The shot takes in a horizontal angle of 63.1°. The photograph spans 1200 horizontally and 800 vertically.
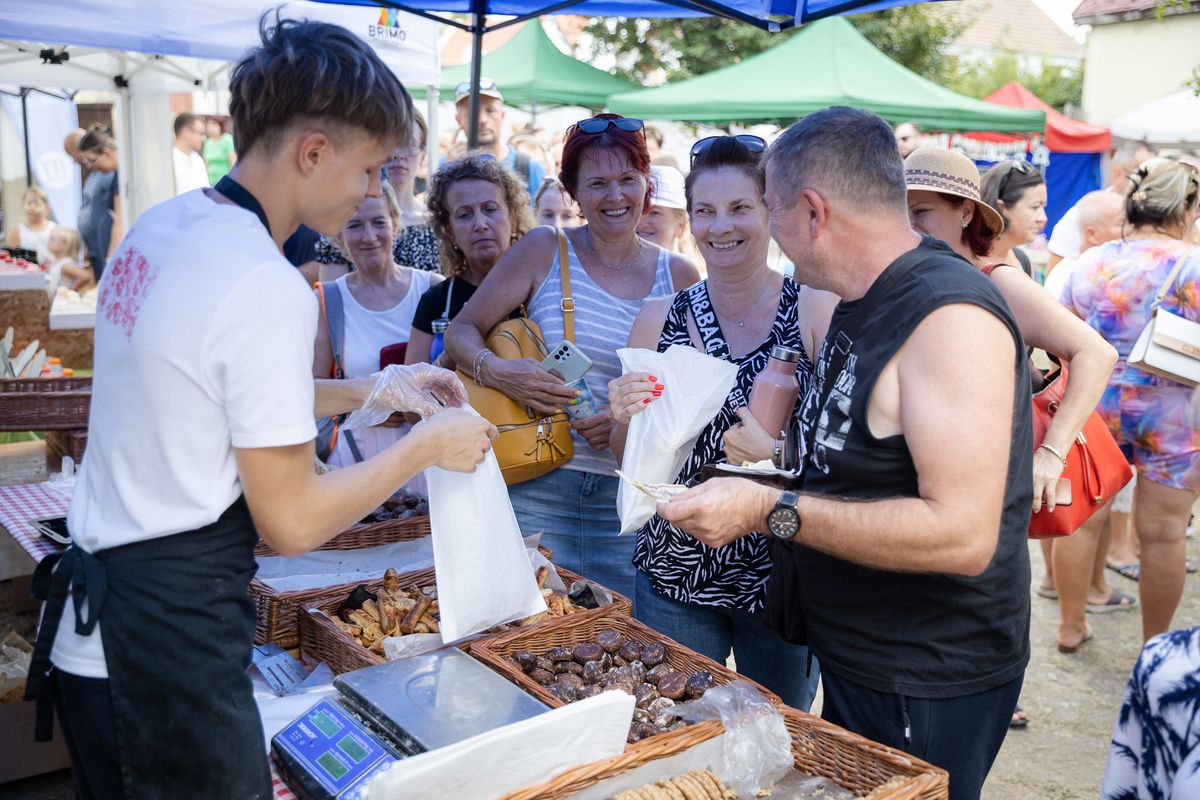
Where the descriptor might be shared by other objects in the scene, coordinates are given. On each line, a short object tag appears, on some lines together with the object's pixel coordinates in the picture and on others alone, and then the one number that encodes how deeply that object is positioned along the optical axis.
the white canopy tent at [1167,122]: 11.79
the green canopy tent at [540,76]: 12.45
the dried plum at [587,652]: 2.05
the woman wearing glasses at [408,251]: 4.37
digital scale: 1.62
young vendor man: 1.29
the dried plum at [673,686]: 1.90
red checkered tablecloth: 2.76
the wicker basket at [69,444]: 3.66
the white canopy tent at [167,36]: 4.91
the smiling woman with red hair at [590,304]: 2.99
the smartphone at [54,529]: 2.69
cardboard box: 3.01
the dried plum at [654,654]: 2.04
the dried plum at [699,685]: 1.91
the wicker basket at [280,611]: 2.33
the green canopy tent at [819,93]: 10.34
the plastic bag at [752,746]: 1.69
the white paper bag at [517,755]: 1.38
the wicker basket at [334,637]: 2.09
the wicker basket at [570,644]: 1.85
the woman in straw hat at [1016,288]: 2.56
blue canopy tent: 3.67
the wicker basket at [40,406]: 3.65
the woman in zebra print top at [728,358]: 2.35
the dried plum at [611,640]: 2.09
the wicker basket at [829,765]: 1.51
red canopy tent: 15.18
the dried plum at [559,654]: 2.06
